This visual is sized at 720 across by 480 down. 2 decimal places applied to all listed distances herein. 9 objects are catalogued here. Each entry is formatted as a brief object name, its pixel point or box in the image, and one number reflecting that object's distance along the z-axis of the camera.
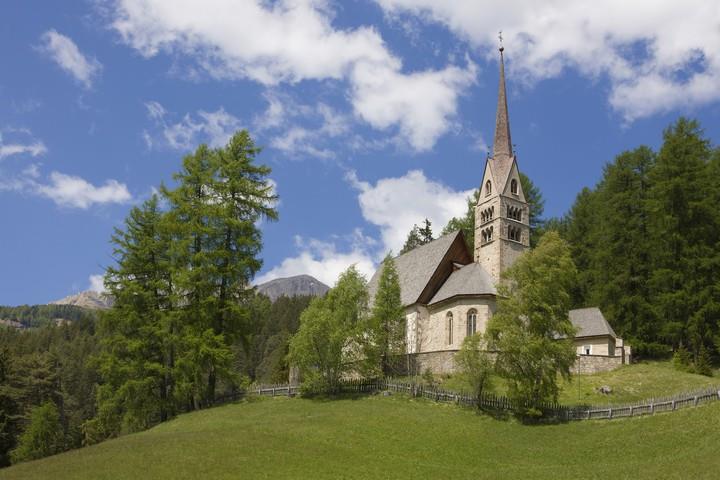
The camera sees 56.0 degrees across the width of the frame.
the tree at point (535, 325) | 34.72
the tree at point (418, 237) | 90.44
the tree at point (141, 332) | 40.12
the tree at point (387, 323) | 43.84
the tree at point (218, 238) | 41.31
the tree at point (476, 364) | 36.03
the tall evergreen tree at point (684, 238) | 48.69
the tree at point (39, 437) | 48.47
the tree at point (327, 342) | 40.47
